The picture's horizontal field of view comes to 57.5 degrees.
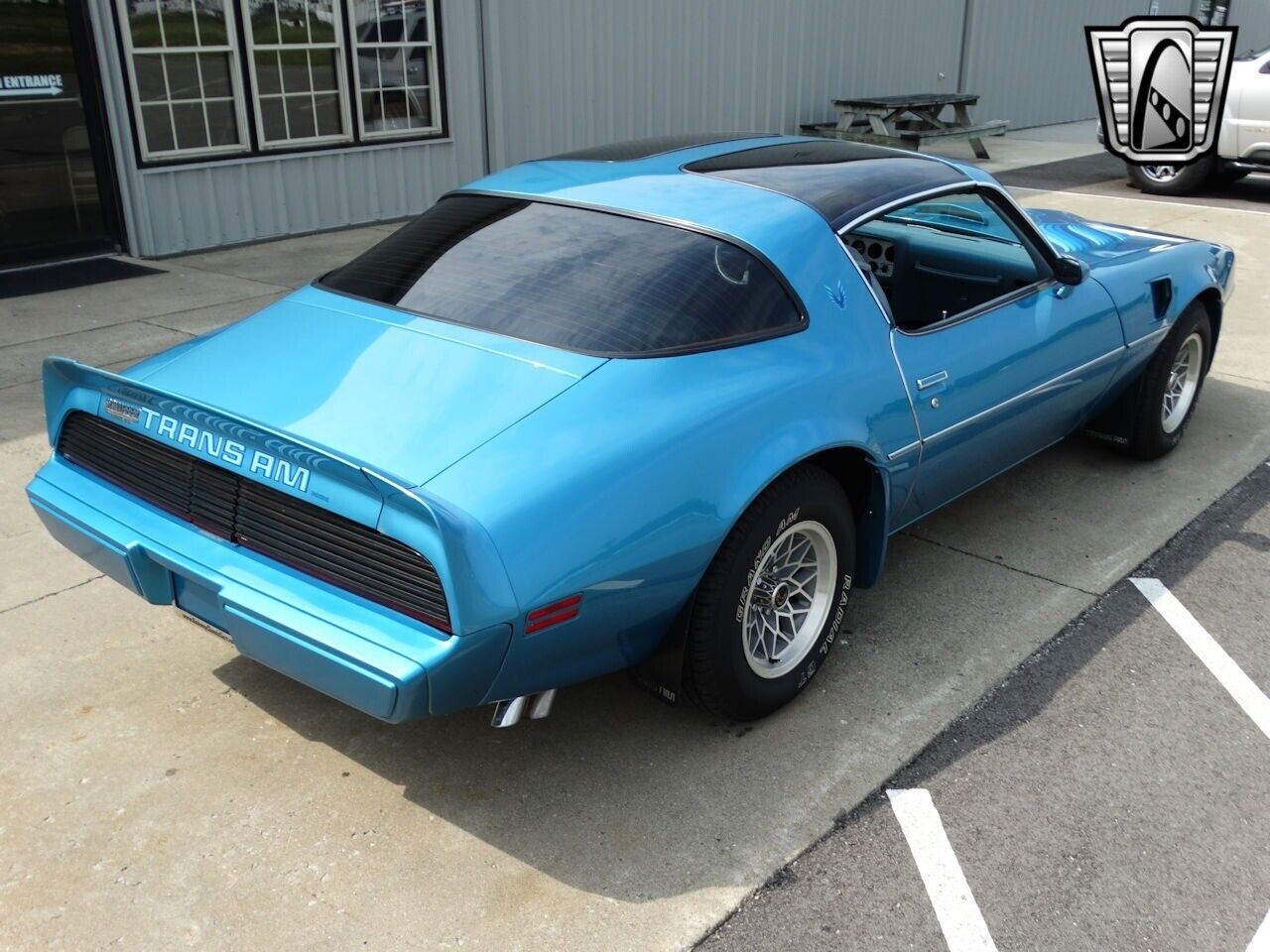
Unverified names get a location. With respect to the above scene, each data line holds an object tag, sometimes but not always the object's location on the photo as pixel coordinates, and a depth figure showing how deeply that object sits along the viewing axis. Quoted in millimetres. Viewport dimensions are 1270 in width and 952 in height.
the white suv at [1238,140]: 11805
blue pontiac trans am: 2641
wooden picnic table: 13898
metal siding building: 8609
